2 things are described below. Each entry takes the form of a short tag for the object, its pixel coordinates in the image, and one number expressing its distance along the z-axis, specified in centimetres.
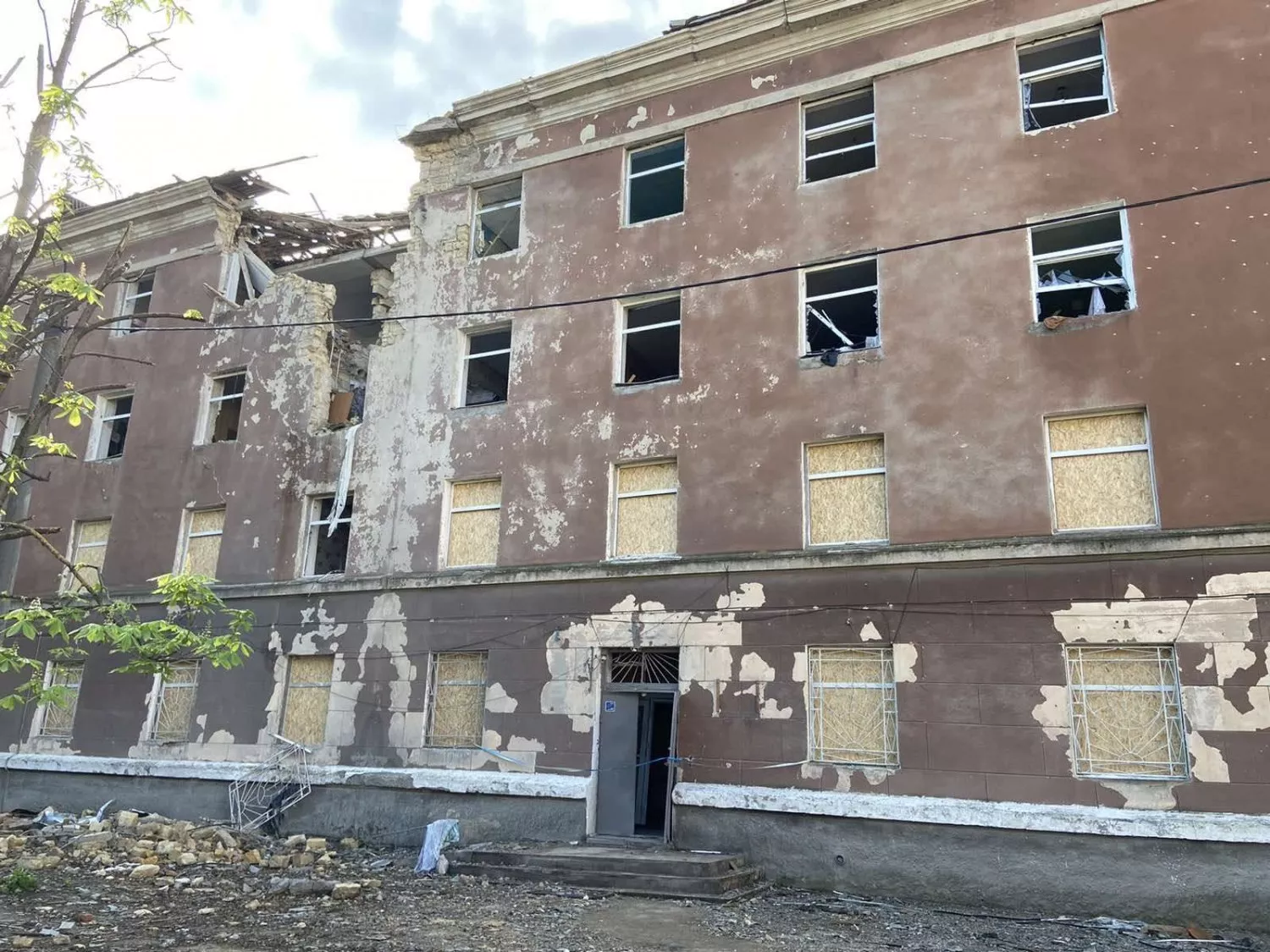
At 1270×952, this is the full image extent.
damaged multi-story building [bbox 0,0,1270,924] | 1130
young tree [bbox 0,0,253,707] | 891
